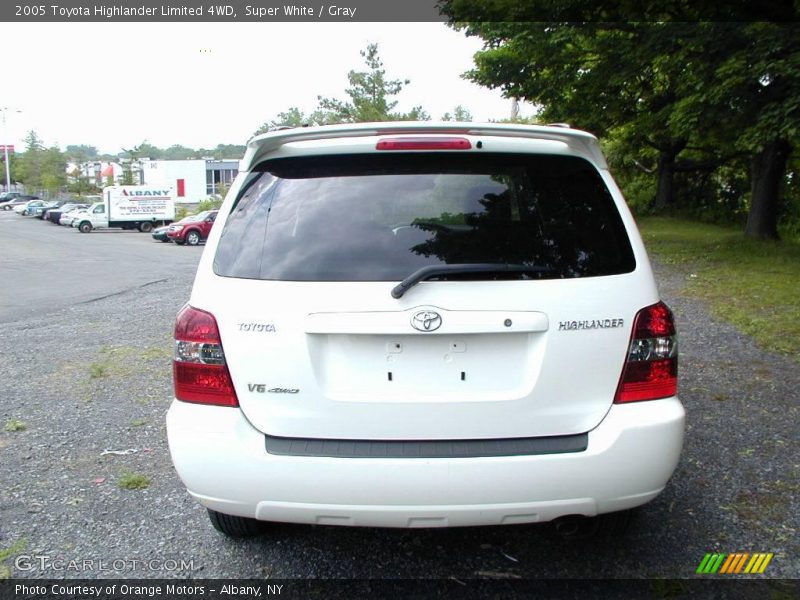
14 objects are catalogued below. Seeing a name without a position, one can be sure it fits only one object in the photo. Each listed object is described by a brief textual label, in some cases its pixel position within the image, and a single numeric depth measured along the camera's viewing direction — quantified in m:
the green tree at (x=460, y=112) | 101.75
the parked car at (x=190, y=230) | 30.97
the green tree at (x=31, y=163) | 99.62
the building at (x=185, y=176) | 81.94
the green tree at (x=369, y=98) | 54.94
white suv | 2.43
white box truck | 41.47
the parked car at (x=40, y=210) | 57.34
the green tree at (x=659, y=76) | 11.08
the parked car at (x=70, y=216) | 44.89
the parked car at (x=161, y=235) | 31.92
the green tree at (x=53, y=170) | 93.25
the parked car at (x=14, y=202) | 75.25
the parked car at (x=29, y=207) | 62.12
